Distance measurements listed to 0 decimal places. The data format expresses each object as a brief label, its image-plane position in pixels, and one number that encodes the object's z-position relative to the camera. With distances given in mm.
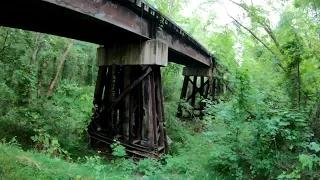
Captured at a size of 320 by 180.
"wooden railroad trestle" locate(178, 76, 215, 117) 12781
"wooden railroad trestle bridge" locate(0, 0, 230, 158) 5000
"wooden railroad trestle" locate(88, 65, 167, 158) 6004
